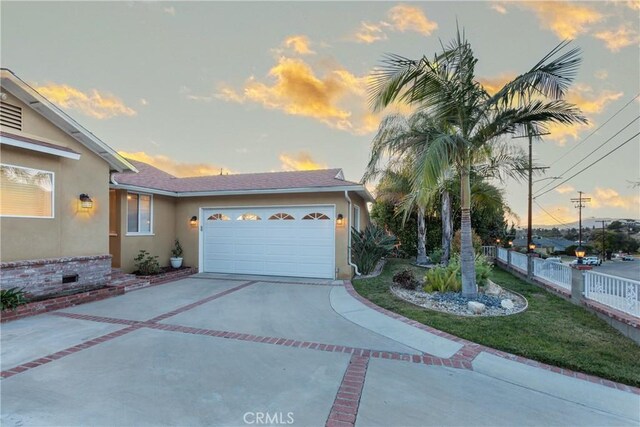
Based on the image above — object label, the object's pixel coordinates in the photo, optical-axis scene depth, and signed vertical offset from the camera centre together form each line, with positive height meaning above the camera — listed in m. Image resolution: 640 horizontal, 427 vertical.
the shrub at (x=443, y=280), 7.88 -1.70
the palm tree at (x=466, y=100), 6.20 +2.54
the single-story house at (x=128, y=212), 7.08 +0.09
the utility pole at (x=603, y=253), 45.69 -5.61
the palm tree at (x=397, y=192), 15.14 +1.22
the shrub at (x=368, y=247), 11.27 -1.19
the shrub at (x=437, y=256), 14.67 -2.00
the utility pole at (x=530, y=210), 14.36 +0.32
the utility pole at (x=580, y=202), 40.34 +1.80
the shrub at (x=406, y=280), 8.79 -1.91
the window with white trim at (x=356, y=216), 13.13 -0.05
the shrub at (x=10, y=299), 6.05 -1.73
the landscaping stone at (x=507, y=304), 6.82 -2.00
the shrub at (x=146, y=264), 10.48 -1.72
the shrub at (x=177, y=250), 12.13 -1.41
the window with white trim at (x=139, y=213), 10.77 +0.05
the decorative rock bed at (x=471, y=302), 6.48 -2.05
